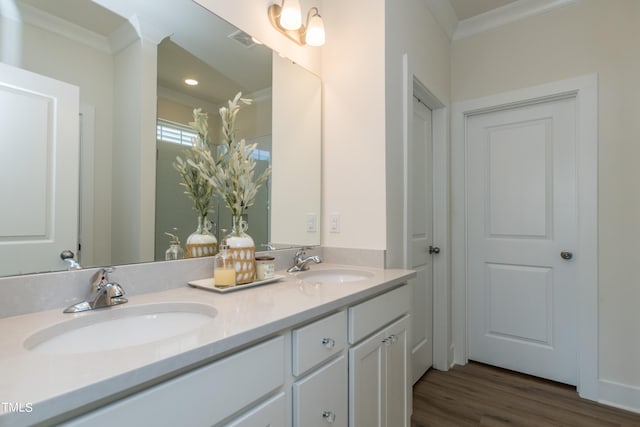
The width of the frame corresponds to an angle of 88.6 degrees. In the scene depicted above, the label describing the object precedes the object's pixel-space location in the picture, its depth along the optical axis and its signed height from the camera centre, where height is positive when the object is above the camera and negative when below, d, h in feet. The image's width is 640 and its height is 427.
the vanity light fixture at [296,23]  5.32 +3.25
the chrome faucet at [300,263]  5.19 -0.78
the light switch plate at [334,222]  6.09 -0.15
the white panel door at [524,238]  7.27 -0.54
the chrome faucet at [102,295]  2.85 -0.73
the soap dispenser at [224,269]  3.68 -0.63
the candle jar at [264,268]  4.20 -0.69
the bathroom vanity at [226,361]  1.66 -1.00
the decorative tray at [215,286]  3.61 -0.82
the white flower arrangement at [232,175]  4.21 +0.50
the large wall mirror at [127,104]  2.91 +1.28
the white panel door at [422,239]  7.18 -0.57
